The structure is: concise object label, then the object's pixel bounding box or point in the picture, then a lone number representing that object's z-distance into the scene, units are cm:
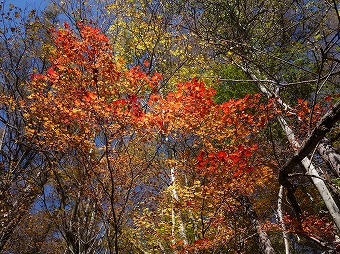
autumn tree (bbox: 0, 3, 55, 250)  936
